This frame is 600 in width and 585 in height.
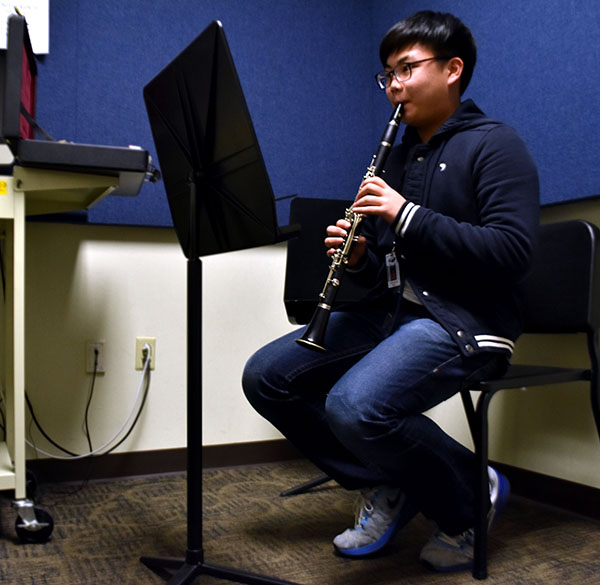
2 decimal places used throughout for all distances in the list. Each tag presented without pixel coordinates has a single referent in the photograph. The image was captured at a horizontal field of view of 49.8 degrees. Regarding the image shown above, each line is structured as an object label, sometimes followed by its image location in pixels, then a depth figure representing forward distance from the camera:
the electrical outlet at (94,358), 2.03
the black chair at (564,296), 1.50
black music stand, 1.06
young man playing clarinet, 1.23
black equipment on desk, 1.39
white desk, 1.46
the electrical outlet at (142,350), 2.10
